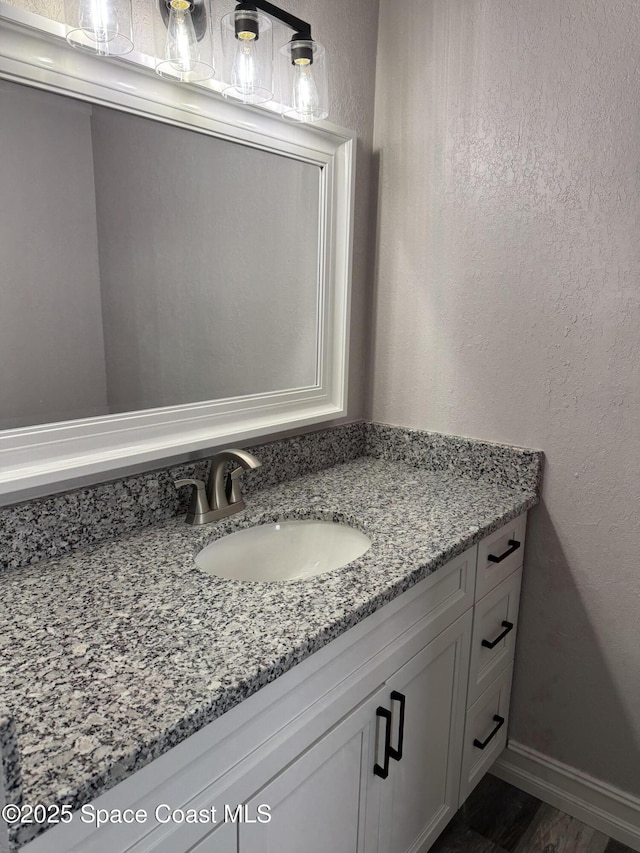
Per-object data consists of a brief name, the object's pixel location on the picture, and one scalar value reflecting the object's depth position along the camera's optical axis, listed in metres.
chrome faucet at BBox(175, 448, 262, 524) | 1.31
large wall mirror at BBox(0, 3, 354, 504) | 1.05
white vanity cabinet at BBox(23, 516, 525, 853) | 0.75
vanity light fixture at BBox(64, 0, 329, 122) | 1.03
